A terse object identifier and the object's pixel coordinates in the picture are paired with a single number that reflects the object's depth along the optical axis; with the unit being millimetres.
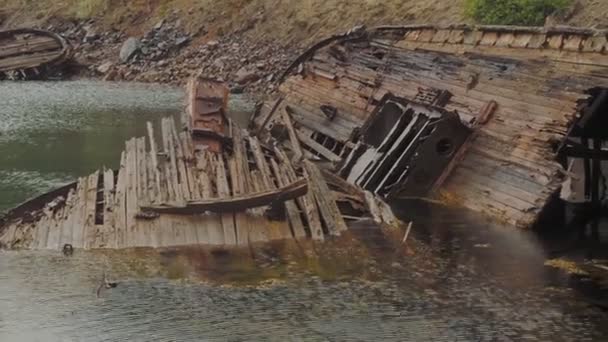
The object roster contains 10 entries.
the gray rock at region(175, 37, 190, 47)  56850
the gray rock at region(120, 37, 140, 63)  57312
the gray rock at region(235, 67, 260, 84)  48281
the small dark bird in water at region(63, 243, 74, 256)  17031
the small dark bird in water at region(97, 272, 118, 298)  15166
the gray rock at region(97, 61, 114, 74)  56388
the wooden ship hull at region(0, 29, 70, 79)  57062
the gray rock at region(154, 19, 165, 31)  60081
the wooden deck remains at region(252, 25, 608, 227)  20375
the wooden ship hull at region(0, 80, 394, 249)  17938
